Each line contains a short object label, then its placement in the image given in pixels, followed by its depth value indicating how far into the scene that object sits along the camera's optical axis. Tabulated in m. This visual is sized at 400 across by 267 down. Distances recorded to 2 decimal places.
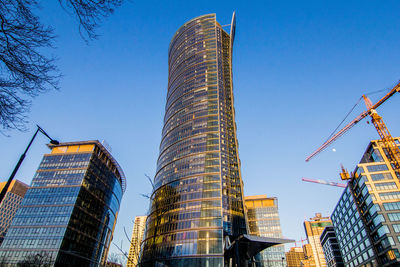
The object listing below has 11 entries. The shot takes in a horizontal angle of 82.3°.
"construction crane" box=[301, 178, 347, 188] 167.35
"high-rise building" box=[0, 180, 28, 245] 166.26
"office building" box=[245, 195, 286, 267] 105.25
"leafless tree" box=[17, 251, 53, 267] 67.66
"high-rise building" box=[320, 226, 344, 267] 133.82
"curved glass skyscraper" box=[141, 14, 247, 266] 64.62
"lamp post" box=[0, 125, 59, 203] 9.23
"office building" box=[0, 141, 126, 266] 76.56
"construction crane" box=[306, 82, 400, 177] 74.31
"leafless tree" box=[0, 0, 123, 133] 5.53
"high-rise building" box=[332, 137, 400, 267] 63.38
